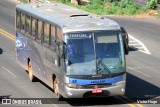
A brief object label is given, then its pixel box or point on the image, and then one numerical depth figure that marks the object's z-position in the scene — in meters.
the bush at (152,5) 55.65
